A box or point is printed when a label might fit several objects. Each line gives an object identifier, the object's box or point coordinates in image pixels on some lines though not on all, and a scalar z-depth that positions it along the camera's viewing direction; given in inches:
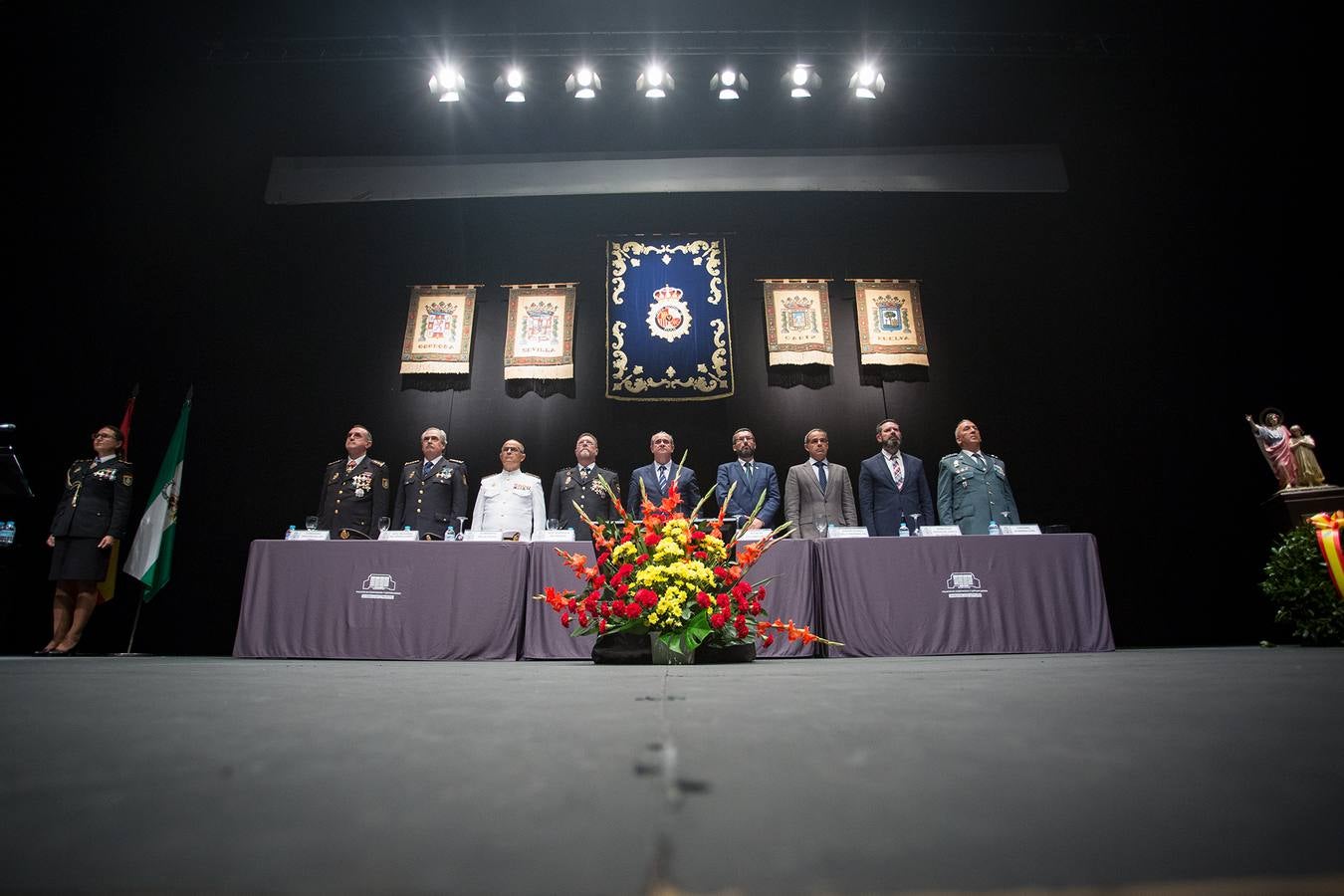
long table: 123.8
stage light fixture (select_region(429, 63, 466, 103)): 190.1
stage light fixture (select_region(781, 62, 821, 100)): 189.8
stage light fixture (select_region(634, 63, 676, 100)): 189.3
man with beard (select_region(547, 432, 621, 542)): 165.9
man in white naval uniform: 162.4
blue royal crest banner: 200.4
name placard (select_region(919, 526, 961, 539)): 126.2
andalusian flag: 166.9
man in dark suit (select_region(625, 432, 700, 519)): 168.7
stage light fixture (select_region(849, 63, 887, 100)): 189.2
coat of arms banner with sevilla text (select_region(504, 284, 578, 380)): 204.1
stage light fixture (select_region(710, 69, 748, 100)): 189.5
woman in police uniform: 155.6
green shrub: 123.9
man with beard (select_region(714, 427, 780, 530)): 173.9
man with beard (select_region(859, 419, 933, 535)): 170.1
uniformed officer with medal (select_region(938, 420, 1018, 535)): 155.3
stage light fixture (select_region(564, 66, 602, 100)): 190.9
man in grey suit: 166.2
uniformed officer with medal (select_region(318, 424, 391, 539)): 162.1
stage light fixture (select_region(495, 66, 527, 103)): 190.2
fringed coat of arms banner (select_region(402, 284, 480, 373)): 204.5
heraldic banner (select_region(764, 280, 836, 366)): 204.2
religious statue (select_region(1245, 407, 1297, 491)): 168.9
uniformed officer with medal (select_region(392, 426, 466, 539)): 164.2
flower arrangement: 85.0
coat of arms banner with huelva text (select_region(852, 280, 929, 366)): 204.5
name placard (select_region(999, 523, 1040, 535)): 127.7
